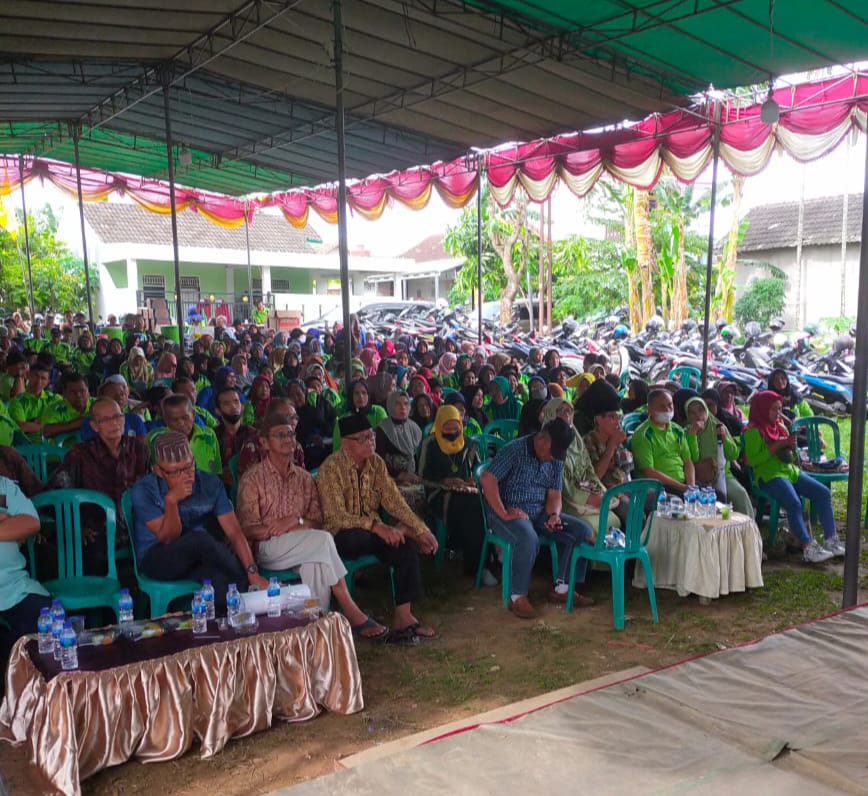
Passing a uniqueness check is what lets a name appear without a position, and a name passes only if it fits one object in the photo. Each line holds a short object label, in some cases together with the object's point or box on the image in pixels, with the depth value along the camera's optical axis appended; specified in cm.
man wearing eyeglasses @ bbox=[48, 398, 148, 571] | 400
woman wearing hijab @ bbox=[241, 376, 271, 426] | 625
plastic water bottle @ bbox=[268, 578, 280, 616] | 320
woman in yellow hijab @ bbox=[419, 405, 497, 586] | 491
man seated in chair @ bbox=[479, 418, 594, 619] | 437
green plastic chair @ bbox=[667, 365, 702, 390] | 999
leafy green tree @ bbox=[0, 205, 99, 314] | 2244
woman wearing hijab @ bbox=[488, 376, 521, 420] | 717
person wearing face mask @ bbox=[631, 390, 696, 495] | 511
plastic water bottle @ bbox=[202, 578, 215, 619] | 309
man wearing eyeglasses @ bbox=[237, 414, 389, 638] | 372
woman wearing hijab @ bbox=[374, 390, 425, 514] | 524
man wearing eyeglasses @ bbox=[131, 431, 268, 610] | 344
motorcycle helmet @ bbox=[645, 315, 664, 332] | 1555
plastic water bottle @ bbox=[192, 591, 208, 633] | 299
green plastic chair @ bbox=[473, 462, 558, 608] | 443
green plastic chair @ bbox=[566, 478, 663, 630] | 414
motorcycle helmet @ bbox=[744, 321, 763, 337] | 1337
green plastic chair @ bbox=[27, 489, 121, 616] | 360
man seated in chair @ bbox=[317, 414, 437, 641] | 402
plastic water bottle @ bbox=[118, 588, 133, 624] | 305
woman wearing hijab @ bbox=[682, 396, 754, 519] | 535
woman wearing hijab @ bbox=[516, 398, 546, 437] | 511
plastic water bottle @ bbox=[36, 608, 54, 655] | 280
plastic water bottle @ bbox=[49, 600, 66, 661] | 277
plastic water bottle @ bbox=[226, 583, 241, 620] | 309
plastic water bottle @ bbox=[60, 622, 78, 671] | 266
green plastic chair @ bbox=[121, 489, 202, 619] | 348
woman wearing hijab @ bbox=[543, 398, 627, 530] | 465
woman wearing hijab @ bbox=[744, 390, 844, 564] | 528
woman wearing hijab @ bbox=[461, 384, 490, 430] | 669
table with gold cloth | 258
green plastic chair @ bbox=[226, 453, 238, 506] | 469
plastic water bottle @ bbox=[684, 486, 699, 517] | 467
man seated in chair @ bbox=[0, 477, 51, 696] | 314
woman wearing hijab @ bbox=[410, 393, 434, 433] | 592
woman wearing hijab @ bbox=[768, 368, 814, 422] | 669
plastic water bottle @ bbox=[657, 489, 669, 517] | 462
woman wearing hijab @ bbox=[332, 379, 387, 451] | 621
